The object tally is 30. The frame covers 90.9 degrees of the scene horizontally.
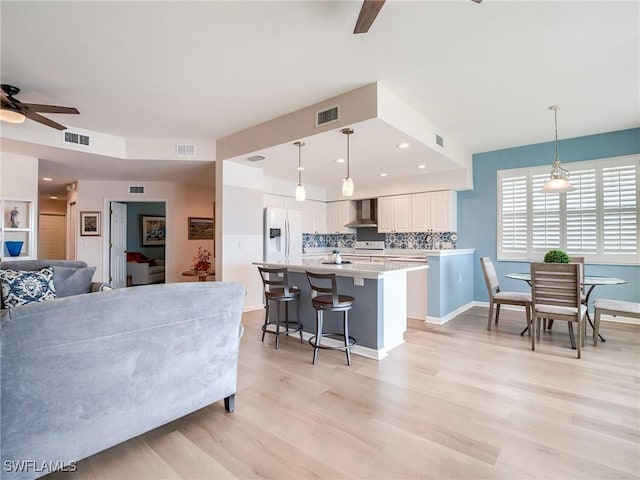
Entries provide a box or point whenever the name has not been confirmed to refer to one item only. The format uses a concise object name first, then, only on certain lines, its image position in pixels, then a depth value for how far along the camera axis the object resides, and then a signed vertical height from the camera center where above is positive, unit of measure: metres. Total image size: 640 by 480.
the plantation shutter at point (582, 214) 4.84 +0.38
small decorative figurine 4.73 +0.31
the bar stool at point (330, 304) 3.01 -0.64
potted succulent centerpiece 3.72 -0.22
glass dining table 3.46 -0.48
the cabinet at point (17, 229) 4.59 +0.13
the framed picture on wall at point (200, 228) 7.32 +0.24
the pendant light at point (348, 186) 3.53 +0.59
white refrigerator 5.67 +0.08
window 4.59 +0.41
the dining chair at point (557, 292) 3.24 -0.57
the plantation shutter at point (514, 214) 5.44 +0.43
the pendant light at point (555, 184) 3.70 +0.64
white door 6.74 -0.16
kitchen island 3.22 -0.70
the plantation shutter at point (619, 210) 4.55 +0.43
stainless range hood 6.82 +0.55
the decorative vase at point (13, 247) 4.55 -0.14
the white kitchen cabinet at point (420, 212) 6.05 +0.52
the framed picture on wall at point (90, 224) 6.53 +0.29
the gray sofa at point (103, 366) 1.33 -0.64
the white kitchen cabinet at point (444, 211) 5.82 +0.52
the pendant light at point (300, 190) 3.95 +0.60
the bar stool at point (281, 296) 3.52 -0.66
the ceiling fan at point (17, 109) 3.00 +1.28
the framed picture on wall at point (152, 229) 8.84 +0.25
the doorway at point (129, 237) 6.77 +0.02
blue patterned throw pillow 2.71 -0.44
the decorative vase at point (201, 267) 5.93 -0.55
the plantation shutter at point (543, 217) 5.16 +0.36
